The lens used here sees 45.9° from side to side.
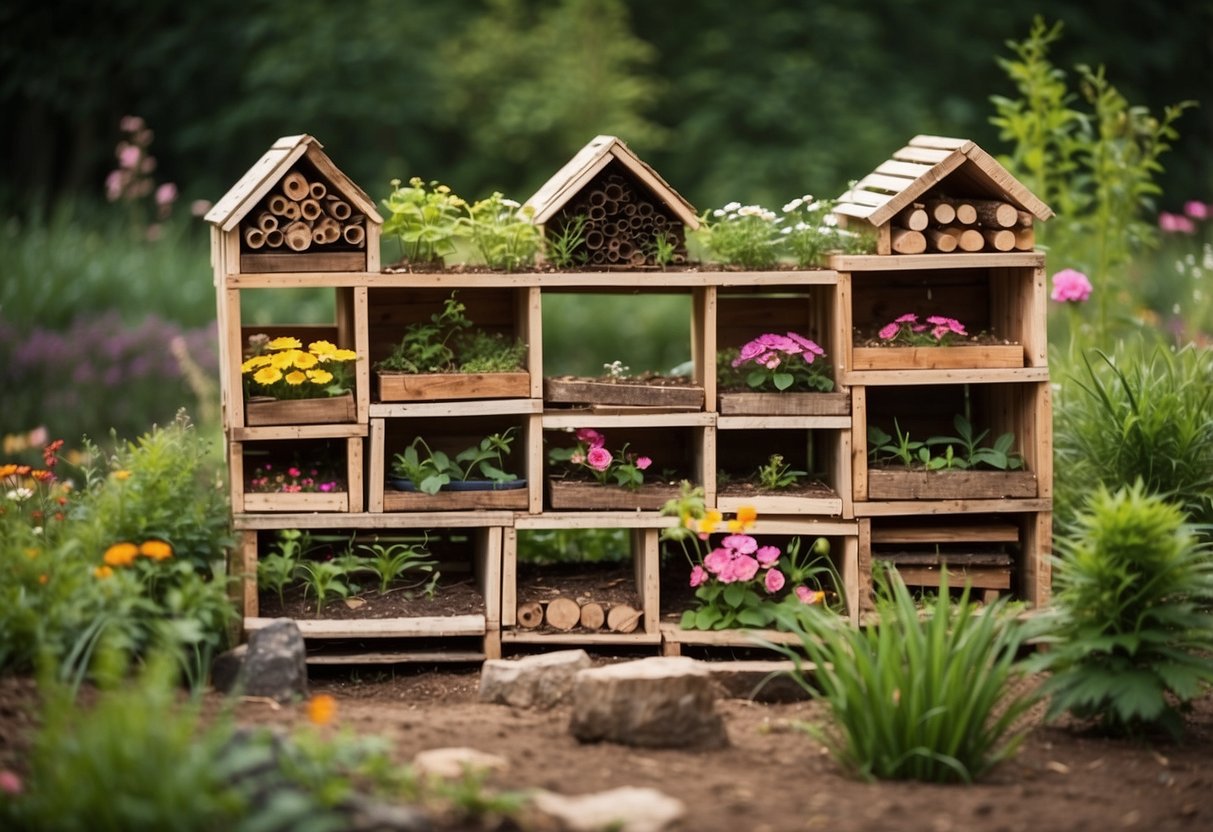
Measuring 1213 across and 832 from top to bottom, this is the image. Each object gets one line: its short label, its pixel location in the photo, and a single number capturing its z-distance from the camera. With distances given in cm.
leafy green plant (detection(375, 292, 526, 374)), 539
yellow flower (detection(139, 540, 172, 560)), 457
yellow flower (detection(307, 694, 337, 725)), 343
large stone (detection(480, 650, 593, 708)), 479
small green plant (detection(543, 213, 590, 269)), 530
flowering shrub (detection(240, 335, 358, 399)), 520
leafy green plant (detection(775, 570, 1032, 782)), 403
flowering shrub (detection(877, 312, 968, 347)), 545
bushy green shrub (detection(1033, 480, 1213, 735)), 430
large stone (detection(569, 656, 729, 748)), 426
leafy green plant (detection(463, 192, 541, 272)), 531
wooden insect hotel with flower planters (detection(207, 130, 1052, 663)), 520
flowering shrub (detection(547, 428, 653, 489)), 538
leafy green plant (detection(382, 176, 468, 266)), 533
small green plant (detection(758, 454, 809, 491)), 550
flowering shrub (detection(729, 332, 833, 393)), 541
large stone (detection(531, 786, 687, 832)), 343
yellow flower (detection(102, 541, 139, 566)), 436
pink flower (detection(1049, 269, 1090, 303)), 673
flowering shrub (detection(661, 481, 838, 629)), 512
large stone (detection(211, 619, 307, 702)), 465
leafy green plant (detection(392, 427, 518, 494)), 532
